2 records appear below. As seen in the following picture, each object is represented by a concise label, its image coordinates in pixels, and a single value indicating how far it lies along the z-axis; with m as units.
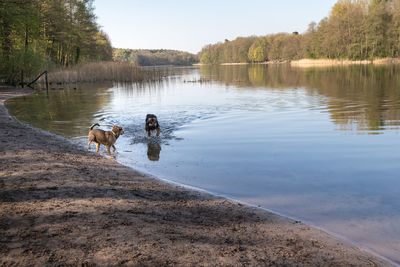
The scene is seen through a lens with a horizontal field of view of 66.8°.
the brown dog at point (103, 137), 8.75
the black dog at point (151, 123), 10.71
